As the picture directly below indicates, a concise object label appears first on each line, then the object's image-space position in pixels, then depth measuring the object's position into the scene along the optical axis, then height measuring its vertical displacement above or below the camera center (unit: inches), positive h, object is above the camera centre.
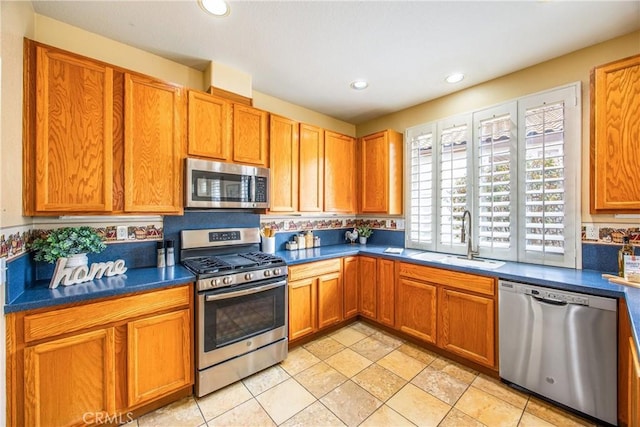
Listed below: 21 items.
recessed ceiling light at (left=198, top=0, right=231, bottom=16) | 65.3 +51.9
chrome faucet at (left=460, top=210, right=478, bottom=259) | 104.2 -10.2
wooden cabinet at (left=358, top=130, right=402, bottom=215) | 128.2 +19.8
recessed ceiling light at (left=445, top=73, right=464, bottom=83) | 99.8 +51.5
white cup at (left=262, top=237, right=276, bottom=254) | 112.9 -13.2
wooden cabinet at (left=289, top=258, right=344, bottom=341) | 100.8 -33.9
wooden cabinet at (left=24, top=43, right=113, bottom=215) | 62.2 +20.2
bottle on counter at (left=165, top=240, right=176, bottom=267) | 86.5 -12.6
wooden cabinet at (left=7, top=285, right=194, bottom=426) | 54.7 -34.0
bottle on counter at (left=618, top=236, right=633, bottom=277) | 72.9 -11.4
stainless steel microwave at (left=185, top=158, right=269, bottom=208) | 84.7 +9.8
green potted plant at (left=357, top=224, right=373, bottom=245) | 144.2 -11.2
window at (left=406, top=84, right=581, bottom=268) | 85.7 +12.3
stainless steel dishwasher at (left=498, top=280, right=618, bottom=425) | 64.6 -35.9
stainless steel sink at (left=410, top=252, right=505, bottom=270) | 92.6 -18.1
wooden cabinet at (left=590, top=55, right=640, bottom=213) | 67.5 +19.7
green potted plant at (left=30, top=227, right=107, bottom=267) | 65.8 -7.9
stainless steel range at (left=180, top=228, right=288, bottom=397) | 76.2 -30.1
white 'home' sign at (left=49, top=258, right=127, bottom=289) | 64.2 -15.1
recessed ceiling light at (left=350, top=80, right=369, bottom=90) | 106.9 +52.5
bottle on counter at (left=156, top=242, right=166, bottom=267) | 84.9 -14.6
